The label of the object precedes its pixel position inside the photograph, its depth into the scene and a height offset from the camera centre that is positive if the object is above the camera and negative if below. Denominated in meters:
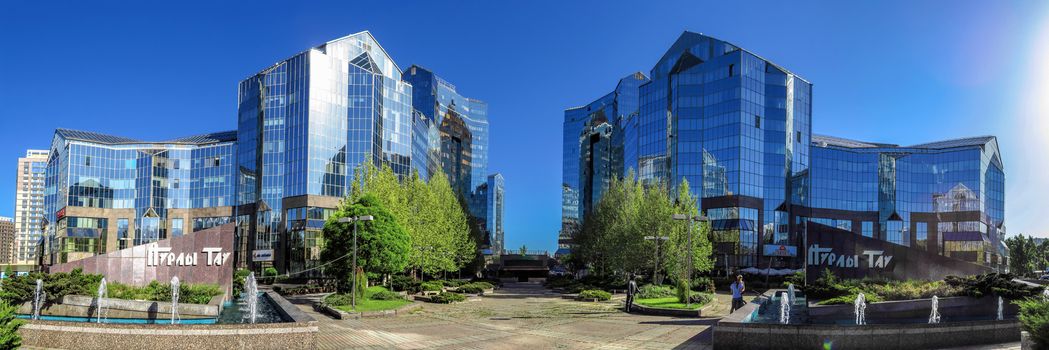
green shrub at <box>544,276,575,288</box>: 56.75 -7.52
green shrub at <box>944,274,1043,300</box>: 21.53 -2.62
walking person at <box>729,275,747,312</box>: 25.62 -3.49
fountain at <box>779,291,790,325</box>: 20.64 -3.63
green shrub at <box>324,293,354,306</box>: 29.53 -4.82
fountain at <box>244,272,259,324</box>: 20.91 -3.82
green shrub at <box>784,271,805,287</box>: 54.77 -6.35
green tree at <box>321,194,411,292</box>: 35.75 -2.61
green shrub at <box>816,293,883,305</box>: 22.97 -3.29
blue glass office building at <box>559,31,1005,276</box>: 85.12 +5.70
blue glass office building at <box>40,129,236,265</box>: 91.19 +0.38
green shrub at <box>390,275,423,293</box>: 44.09 -6.00
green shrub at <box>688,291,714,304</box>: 31.67 -4.69
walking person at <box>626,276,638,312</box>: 29.89 -4.13
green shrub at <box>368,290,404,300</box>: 32.38 -4.96
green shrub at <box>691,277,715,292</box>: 43.03 -5.47
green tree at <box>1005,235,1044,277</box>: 113.00 -7.81
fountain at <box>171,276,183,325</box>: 22.25 -3.85
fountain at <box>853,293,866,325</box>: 20.83 -3.40
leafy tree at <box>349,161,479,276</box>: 49.94 -1.36
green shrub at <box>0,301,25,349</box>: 11.26 -2.47
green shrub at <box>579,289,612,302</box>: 38.84 -5.65
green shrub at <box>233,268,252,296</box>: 34.66 -5.22
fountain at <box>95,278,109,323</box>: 22.22 -4.01
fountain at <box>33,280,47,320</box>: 23.12 -3.90
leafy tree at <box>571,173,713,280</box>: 46.75 -2.54
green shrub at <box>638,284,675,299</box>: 35.28 -4.95
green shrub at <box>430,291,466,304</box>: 35.34 -5.53
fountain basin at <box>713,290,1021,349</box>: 14.76 -2.98
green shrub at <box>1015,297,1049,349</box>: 11.77 -2.07
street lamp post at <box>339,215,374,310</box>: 27.73 -1.32
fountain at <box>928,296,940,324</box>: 20.77 -3.46
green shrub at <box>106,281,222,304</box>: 24.39 -3.85
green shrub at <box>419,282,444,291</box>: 43.97 -6.08
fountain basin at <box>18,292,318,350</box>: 14.77 -3.31
